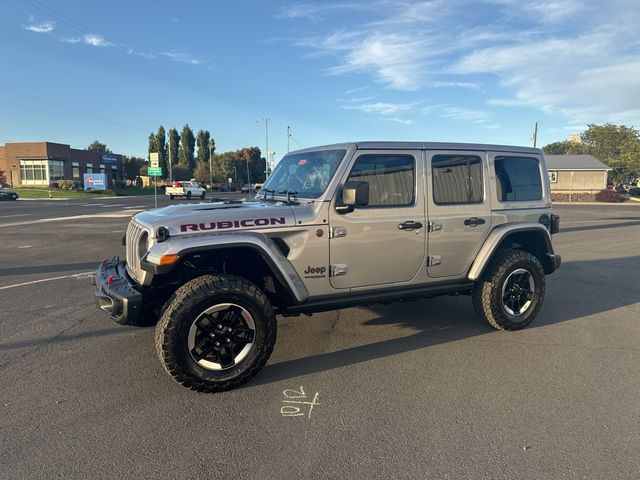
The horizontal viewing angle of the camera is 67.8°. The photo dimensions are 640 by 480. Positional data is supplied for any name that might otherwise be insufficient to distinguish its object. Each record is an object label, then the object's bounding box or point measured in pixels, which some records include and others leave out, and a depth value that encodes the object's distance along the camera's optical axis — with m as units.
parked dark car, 41.46
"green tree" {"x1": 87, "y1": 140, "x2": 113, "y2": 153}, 114.44
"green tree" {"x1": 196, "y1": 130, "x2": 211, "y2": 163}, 102.69
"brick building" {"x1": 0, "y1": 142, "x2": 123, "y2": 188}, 66.69
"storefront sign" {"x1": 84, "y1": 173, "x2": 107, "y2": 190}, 59.31
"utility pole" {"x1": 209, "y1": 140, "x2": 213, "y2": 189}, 89.84
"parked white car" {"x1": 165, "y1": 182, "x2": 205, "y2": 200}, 40.97
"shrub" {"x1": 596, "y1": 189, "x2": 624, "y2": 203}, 44.59
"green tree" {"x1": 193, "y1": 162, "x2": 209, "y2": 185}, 92.31
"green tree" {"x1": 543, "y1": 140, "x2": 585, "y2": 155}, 83.94
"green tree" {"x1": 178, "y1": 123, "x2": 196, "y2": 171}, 98.94
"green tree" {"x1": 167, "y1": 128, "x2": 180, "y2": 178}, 97.88
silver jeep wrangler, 3.77
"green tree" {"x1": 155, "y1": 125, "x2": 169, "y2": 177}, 96.32
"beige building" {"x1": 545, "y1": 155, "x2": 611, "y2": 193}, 52.06
